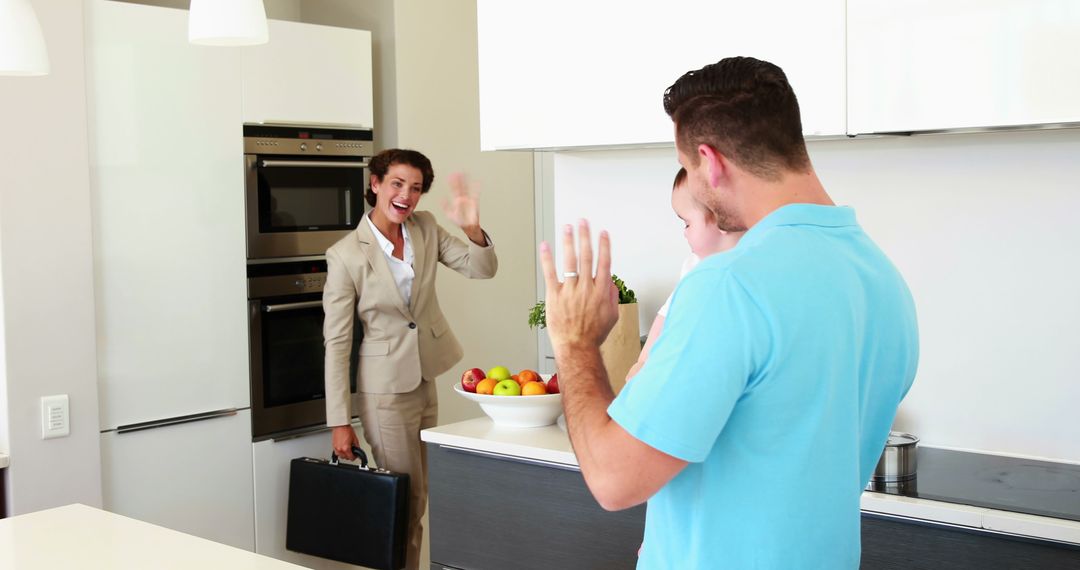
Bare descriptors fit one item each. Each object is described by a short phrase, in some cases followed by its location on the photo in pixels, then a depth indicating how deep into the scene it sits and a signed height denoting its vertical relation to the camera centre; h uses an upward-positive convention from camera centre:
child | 2.27 +0.01
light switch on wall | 3.31 -0.52
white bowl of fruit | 2.81 -0.41
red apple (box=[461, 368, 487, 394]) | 2.97 -0.38
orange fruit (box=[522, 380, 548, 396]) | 2.85 -0.39
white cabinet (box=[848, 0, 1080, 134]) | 2.10 +0.35
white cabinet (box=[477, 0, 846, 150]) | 2.39 +0.44
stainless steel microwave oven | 3.86 +0.21
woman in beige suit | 3.72 -0.28
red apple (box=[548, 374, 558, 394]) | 2.87 -0.39
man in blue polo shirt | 1.25 -0.15
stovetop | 2.08 -0.52
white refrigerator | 3.47 -0.09
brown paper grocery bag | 2.90 -0.29
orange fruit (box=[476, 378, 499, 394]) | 2.90 -0.39
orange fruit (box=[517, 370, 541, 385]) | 2.95 -0.37
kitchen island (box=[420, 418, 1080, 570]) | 1.99 -0.60
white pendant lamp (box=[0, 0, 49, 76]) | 1.93 +0.37
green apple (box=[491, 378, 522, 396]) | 2.86 -0.39
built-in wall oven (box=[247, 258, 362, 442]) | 3.90 -0.37
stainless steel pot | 2.25 -0.47
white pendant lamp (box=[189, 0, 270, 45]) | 1.86 +0.39
